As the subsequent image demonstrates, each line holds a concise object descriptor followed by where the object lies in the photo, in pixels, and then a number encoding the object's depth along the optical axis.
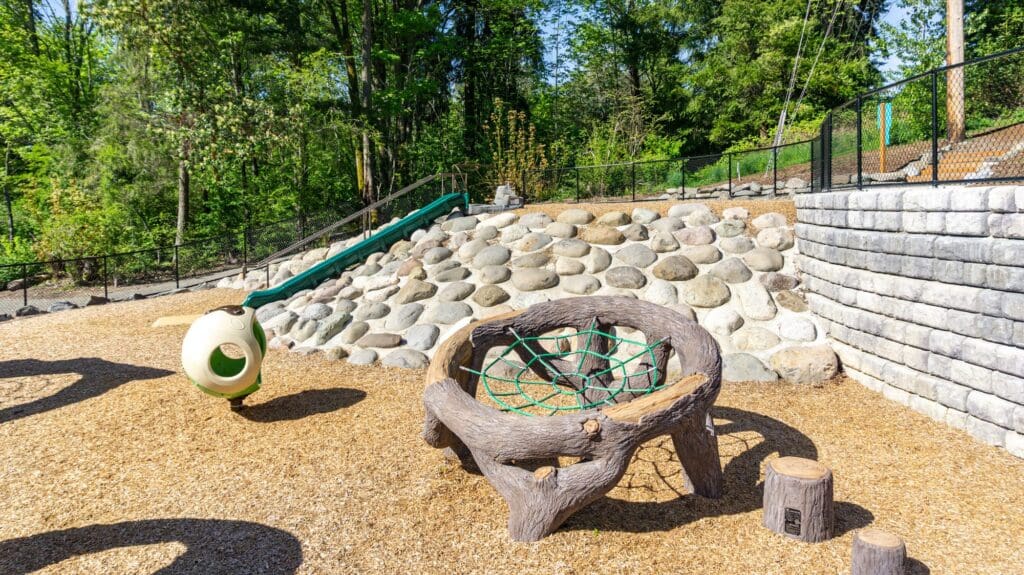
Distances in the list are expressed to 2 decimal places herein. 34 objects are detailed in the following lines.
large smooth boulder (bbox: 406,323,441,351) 7.20
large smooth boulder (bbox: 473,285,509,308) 7.67
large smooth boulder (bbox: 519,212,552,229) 9.17
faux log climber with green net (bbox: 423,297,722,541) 3.05
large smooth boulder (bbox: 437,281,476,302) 7.88
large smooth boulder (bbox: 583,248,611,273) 7.91
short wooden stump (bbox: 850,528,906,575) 2.59
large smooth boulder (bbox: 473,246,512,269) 8.43
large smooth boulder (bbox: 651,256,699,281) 7.51
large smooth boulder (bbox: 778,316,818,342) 6.50
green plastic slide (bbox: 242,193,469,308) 9.41
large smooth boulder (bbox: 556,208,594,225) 8.98
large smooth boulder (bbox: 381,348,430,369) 6.86
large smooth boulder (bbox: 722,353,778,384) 6.06
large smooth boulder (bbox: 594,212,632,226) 8.74
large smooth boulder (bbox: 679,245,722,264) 7.72
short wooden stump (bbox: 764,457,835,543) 3.12
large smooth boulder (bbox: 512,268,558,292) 7.79
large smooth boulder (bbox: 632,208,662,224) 8.80
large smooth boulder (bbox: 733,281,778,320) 6.87
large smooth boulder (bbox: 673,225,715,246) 8.05
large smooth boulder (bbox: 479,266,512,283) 8.06
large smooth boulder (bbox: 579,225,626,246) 8.34
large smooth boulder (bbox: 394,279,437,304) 8.08
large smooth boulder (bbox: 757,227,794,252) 7.73
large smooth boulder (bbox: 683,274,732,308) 7.14
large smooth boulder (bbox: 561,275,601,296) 7.53
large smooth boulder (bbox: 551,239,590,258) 8.20
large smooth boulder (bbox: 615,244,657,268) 7.86
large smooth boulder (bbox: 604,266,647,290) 7.51
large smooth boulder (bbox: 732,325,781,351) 6.52
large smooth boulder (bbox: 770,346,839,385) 5.95
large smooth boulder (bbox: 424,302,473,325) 7.52
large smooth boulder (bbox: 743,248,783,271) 7.42
